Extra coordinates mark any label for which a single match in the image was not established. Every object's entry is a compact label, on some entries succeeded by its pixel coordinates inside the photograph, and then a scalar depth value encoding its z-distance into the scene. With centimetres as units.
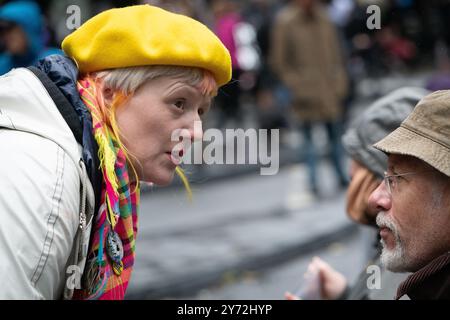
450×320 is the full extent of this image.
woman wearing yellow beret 205
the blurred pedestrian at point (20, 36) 617
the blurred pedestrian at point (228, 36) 1158
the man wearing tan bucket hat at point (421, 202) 239
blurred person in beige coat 1010
